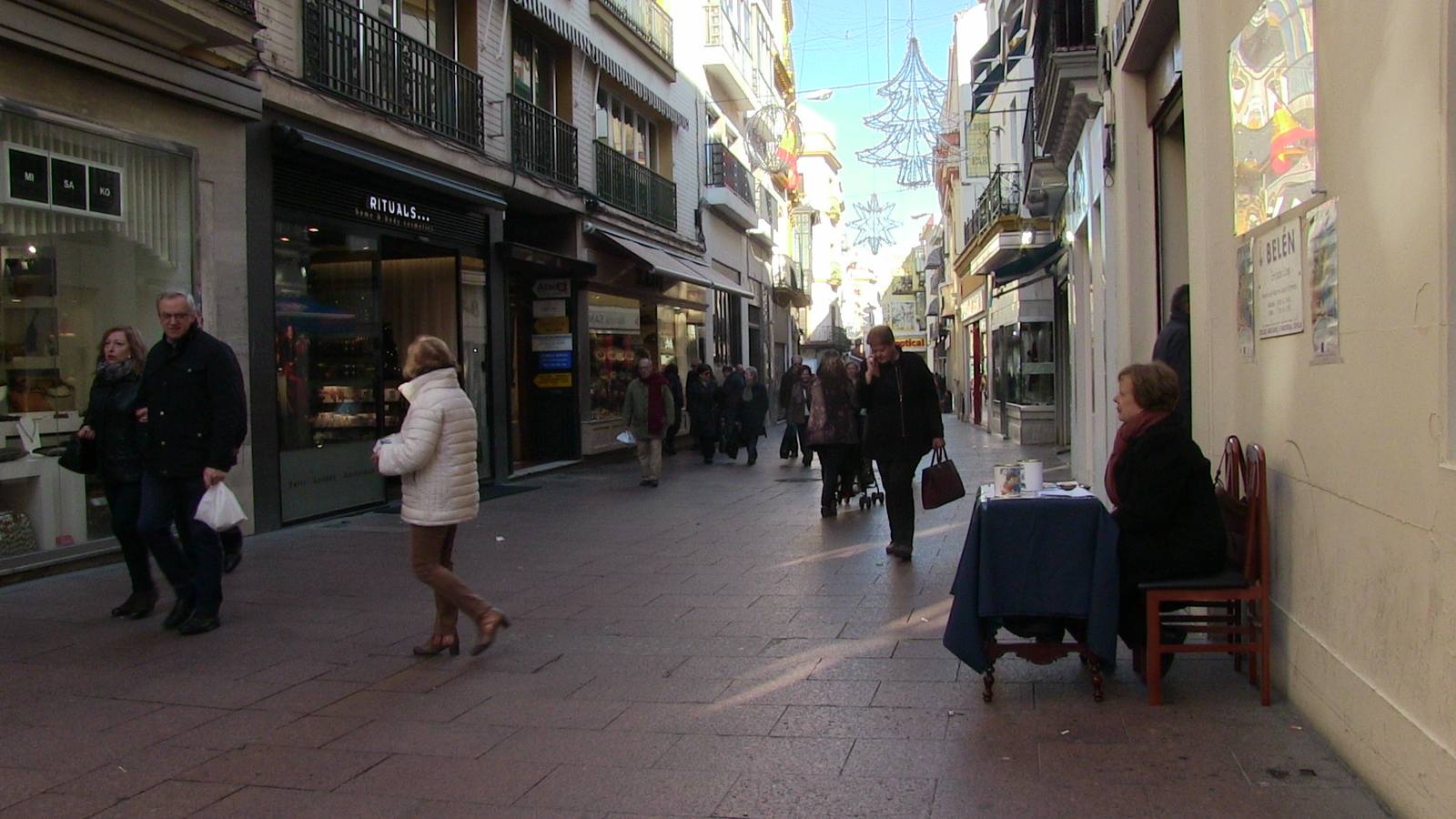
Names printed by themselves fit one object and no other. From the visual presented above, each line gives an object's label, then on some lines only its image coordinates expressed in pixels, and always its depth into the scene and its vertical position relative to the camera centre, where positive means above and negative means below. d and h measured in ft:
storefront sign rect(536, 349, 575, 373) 61.21 +2.13
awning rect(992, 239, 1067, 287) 57.11 +6.56
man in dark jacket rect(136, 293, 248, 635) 20.83 -0.50
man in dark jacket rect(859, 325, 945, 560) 28.35 -0.68
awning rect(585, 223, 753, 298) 63.31 +8.38
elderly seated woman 15.89 -1.73
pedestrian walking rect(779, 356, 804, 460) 58.85 -1.72
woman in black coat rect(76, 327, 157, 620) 21.67 -0.57
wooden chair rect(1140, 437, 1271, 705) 15.72 -2.84
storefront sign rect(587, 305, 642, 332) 64.59 +4.79
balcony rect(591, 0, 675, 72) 63.57 +21.97
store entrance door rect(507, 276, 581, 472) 61.00 +1.42
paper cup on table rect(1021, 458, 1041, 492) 16.84 -1.25
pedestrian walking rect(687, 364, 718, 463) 64.03 -0.67
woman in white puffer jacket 18.78 -0.99
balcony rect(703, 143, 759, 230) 88.33 +16.60
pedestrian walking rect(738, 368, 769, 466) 63.57 -0.67
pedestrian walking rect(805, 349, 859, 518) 37.27 -0.84
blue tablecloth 15.83 -2.34
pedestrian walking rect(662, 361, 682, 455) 65.21 +0.66
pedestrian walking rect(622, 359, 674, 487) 49.47 -0.62
